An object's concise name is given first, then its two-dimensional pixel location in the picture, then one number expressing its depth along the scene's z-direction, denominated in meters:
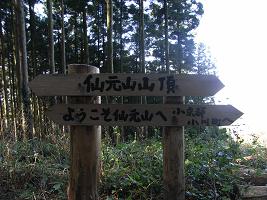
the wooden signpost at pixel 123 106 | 2.46
